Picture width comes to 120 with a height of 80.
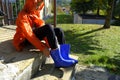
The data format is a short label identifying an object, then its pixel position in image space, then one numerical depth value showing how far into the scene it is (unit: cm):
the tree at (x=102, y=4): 371
